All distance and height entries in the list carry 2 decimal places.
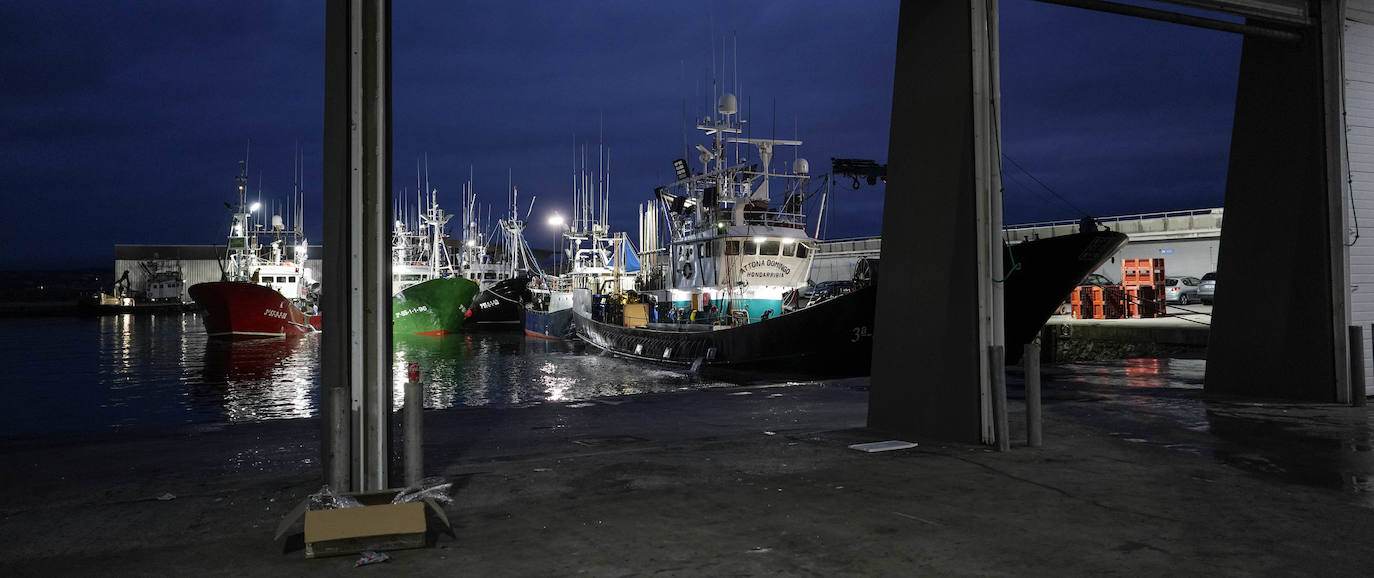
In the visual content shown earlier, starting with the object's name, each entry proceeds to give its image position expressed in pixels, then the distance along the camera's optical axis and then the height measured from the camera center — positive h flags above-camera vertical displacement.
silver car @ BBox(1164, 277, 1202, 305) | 28.77 +0.17
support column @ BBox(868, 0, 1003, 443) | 6.29 +0.55
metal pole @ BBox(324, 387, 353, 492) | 4.60 -0.77
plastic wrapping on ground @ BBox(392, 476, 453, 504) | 4.43 -1.09
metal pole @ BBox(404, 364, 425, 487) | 4.85 -0.83
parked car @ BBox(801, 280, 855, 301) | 19.56 +0.29
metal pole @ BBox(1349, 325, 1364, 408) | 8.08 -0.72
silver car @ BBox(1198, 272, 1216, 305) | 26.84 +0.24
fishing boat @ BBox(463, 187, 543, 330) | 53.78 +0.47
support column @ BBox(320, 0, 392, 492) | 4.69 +0.41
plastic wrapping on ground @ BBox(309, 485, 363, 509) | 4.20 -1.04
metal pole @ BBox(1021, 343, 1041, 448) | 6.11 -0.74
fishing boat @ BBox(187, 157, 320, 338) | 40.78 +1.02
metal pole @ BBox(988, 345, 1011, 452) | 6.01 -0.74
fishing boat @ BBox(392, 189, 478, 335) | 45.12 +0.04
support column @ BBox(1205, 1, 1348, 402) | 8.23 +0.68
